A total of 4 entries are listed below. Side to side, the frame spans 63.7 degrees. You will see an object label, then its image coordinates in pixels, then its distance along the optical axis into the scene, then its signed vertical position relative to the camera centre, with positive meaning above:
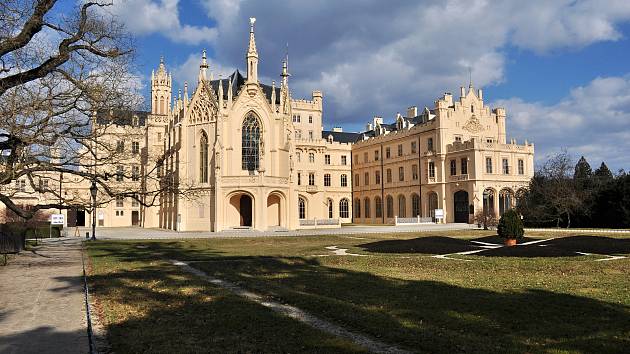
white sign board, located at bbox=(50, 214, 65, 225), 39.44 -0.54
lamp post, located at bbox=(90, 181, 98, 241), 20.22 +1.09
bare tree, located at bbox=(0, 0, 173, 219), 16.23 +3.65
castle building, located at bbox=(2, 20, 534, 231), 52.91 +5.36
